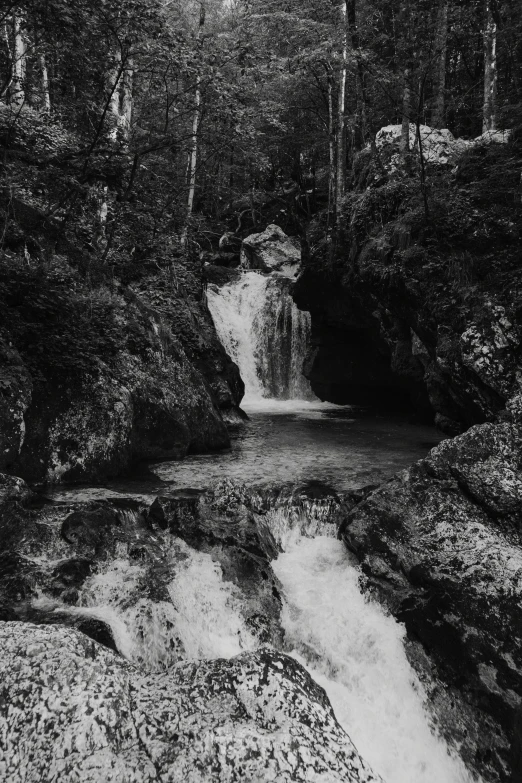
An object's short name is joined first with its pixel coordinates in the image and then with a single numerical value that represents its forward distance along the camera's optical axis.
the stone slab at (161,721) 2.37
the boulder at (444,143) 12.05
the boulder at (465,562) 4.39
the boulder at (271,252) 21.69
